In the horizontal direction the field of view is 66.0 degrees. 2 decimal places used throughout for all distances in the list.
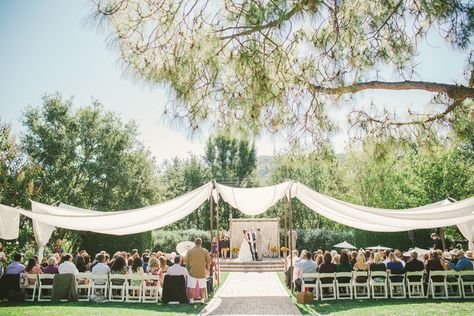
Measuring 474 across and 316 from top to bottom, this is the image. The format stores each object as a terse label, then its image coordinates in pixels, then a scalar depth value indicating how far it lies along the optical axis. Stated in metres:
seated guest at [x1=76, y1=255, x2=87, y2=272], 9.90
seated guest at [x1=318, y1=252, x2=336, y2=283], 9.20
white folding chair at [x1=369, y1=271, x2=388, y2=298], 9.12
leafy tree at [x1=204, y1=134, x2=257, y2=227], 38.94
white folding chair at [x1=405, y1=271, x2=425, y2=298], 9.03
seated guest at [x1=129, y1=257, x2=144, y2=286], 9.88
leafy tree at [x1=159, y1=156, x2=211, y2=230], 39.41
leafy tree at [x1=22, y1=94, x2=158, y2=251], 23.58
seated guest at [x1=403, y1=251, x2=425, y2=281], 9.23
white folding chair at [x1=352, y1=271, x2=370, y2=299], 9.11
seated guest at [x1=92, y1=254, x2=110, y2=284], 9.15
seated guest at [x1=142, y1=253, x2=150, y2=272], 10.29
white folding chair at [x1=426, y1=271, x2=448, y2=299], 8.86
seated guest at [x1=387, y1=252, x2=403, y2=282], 9.21
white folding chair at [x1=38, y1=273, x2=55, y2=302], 8.85
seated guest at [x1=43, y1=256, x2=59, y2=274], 9.27
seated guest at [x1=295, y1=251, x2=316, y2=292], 9.41
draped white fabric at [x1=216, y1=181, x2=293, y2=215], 10.66
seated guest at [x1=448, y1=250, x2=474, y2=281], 9.19
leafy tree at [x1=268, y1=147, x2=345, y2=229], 35.16
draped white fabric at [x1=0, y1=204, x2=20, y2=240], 9.05
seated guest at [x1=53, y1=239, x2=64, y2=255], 13.34
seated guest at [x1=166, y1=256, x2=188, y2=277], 8.80
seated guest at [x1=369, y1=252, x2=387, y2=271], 9.39
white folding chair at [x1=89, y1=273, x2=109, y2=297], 9.02
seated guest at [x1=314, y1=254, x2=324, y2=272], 9.94
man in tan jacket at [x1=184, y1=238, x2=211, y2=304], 8.75
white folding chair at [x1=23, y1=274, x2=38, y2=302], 8.87
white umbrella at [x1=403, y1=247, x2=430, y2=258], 12.92
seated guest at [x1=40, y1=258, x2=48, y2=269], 10.48
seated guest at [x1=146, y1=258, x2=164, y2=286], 9.52
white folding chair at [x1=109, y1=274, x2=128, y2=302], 9.01
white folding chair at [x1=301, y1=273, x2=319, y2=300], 9.02
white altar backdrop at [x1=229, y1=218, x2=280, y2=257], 21.95
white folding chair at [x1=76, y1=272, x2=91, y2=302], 9.02
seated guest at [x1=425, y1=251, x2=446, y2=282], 9.24
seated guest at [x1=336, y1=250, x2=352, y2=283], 9.38
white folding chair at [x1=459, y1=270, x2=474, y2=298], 8.84
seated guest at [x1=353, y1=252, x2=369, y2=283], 9.97
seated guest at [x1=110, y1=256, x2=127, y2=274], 9.50
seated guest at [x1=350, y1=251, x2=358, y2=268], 10.71
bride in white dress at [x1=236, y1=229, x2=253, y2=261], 18.44
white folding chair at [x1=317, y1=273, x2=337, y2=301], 9.05
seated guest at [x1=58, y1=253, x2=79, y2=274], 9.02
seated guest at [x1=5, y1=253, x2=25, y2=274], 8.59
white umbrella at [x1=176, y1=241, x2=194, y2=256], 15.77
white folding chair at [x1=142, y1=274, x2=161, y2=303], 8.92
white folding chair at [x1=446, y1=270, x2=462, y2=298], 8.81
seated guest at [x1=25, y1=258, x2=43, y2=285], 9.16
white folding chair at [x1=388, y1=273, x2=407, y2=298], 9.09
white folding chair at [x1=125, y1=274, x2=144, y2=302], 8.94
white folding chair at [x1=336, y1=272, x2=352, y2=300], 9.06
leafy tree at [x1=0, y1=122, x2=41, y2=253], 15.88
